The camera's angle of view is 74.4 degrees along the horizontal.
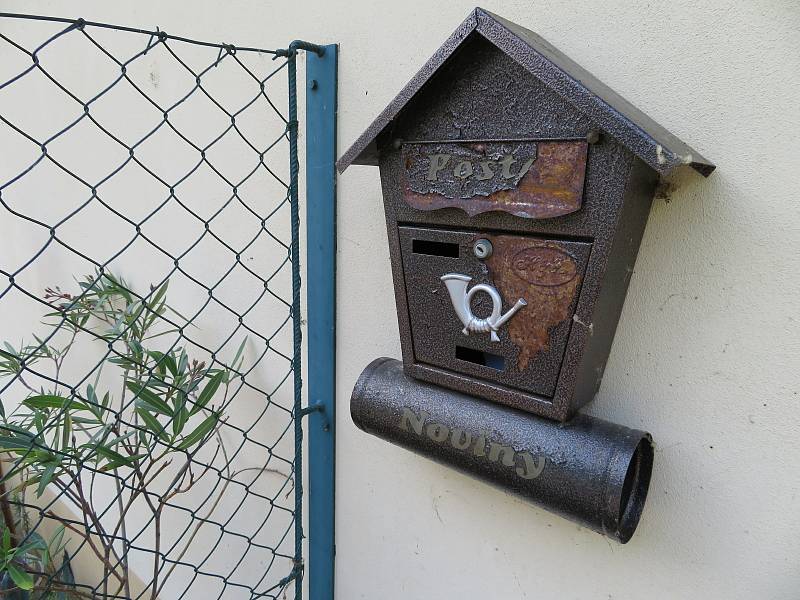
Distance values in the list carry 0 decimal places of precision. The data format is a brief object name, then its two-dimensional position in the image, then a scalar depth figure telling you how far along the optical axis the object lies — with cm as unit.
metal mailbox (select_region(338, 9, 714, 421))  62
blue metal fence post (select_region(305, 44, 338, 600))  105
